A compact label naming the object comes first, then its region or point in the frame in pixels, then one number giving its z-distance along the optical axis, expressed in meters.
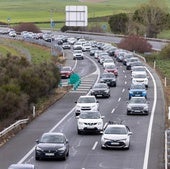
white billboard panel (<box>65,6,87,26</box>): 104.91
